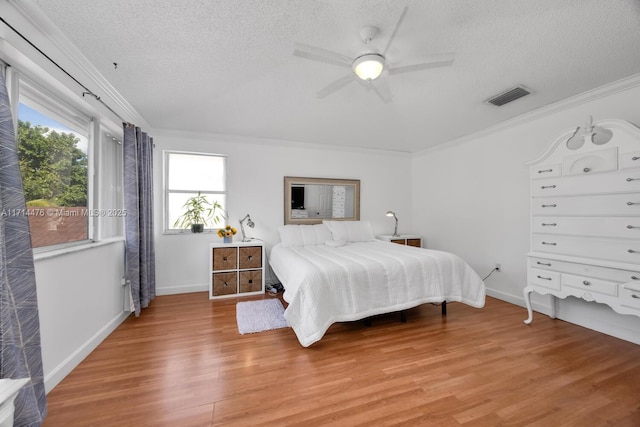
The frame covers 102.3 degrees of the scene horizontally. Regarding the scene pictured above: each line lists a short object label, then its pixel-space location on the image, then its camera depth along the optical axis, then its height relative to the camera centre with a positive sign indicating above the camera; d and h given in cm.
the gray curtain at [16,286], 116 -37
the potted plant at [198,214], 386 -6
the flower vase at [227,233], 371 -33
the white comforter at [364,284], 226 -73
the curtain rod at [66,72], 143 +99
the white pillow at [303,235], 390 -38
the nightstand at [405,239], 455 -51
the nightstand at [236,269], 354 -83
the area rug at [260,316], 262 -119
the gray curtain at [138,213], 278 -4
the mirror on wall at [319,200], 435 +19
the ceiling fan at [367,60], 169 +106
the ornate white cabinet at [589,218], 209 -6
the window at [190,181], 382 +44
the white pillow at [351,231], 415 -33
